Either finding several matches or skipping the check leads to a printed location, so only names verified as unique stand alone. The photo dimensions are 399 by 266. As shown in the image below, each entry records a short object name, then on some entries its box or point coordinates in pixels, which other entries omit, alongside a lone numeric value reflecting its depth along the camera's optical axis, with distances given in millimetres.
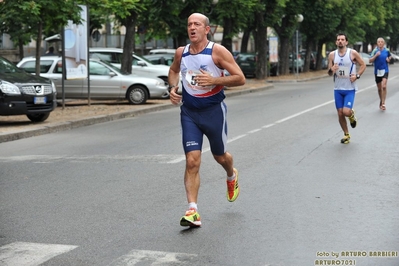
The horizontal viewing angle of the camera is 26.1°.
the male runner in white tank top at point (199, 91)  7539
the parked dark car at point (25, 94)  17469
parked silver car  24500
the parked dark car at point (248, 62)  47844
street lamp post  44756
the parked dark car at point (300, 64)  57938
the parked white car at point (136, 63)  28859
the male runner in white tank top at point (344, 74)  14055
